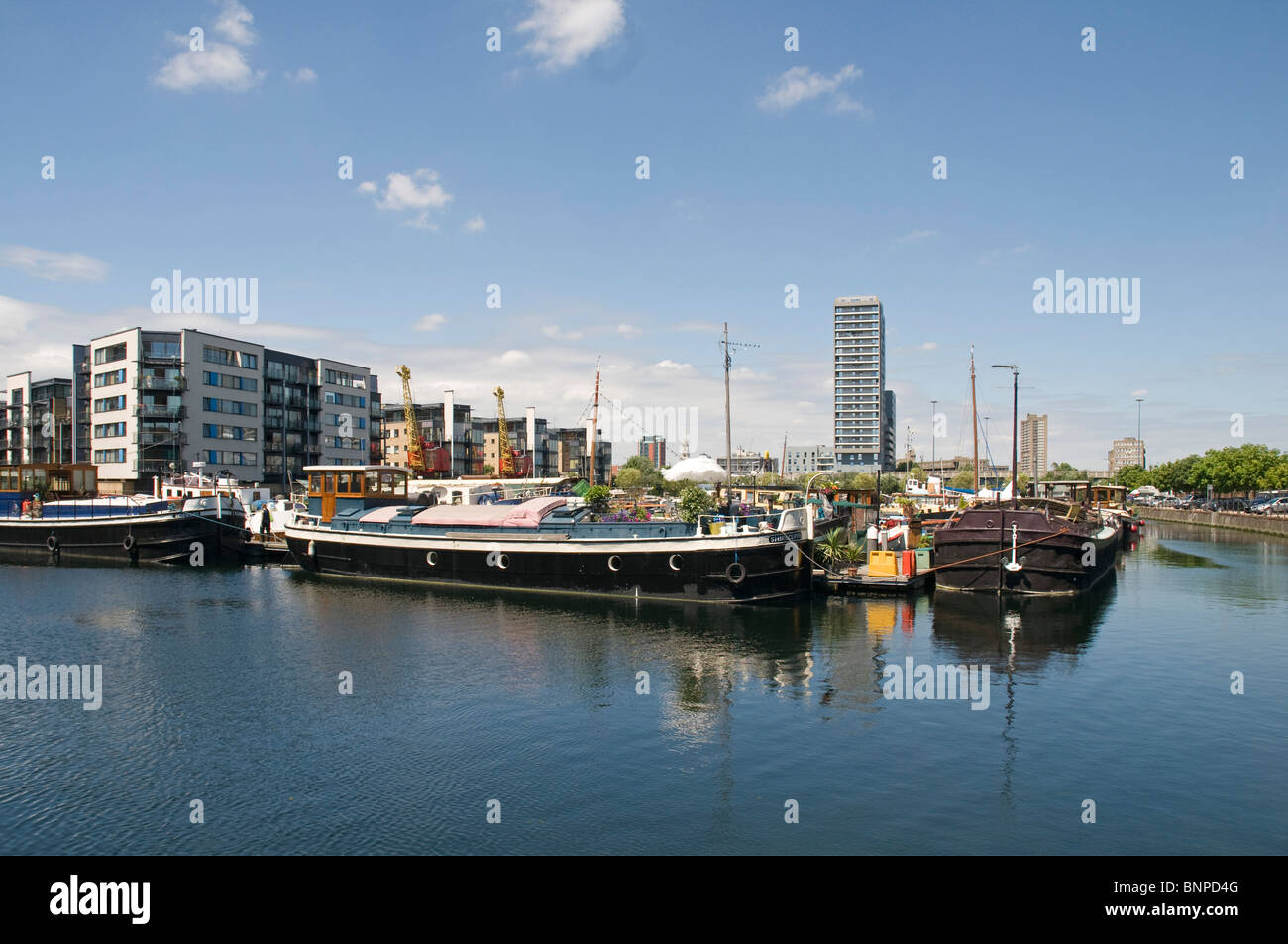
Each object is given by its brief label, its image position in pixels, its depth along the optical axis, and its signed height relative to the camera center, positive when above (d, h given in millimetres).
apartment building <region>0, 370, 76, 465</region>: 105875 +6670
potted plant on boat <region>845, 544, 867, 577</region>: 46888 -5678
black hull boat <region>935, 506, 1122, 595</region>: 42500 -4966
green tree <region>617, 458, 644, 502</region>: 132800 -2099
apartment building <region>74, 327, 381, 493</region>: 84000 +6974
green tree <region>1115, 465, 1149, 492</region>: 174250 -3028
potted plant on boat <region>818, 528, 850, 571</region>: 46344 -5248
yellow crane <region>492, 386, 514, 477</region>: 111875 +2532
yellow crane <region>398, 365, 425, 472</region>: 102188 +3577
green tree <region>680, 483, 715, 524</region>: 56750 -2828
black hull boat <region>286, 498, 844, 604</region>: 38969 -4798
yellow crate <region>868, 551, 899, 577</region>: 43062 -5564
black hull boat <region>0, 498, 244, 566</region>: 57594 -5156
